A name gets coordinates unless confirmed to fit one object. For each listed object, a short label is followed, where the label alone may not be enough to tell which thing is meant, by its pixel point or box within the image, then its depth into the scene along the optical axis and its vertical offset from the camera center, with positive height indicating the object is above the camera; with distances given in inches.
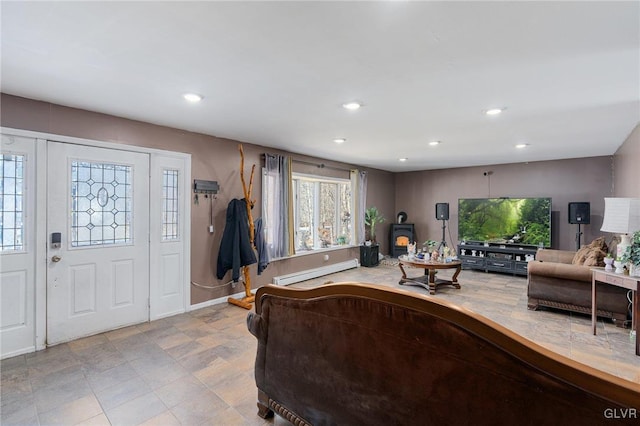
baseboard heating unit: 206.1 -45.7
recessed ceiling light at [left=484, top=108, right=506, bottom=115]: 121.9 +42.6
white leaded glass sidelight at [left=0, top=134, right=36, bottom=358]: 108.2 -12.4
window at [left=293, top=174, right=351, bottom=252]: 232.4 +1.0
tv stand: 238.1 -35.4
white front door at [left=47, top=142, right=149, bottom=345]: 119.2 -12.1
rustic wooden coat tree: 165.6 -14.4
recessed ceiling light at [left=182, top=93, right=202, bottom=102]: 107.0 +42.0
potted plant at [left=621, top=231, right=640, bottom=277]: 111.7 -15.5
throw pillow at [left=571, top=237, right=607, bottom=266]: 147.9 -20.6
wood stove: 308.8 -24.2
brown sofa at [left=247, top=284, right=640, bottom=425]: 39.4 -25.2
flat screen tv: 236.1 -5.4
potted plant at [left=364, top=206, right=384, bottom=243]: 284.7 -5.5
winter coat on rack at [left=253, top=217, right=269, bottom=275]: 177.5 -18.9
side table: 113.3 -27.3
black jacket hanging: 163.5 -15.7
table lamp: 115.3 -1.0
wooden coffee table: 190.7 -42.9
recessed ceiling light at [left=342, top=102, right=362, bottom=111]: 116.5 +42.7
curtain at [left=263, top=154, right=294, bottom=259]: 195.2 +5.2
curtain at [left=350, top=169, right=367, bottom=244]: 271.3 +9.2
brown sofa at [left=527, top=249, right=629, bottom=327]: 139.1 -38.2
